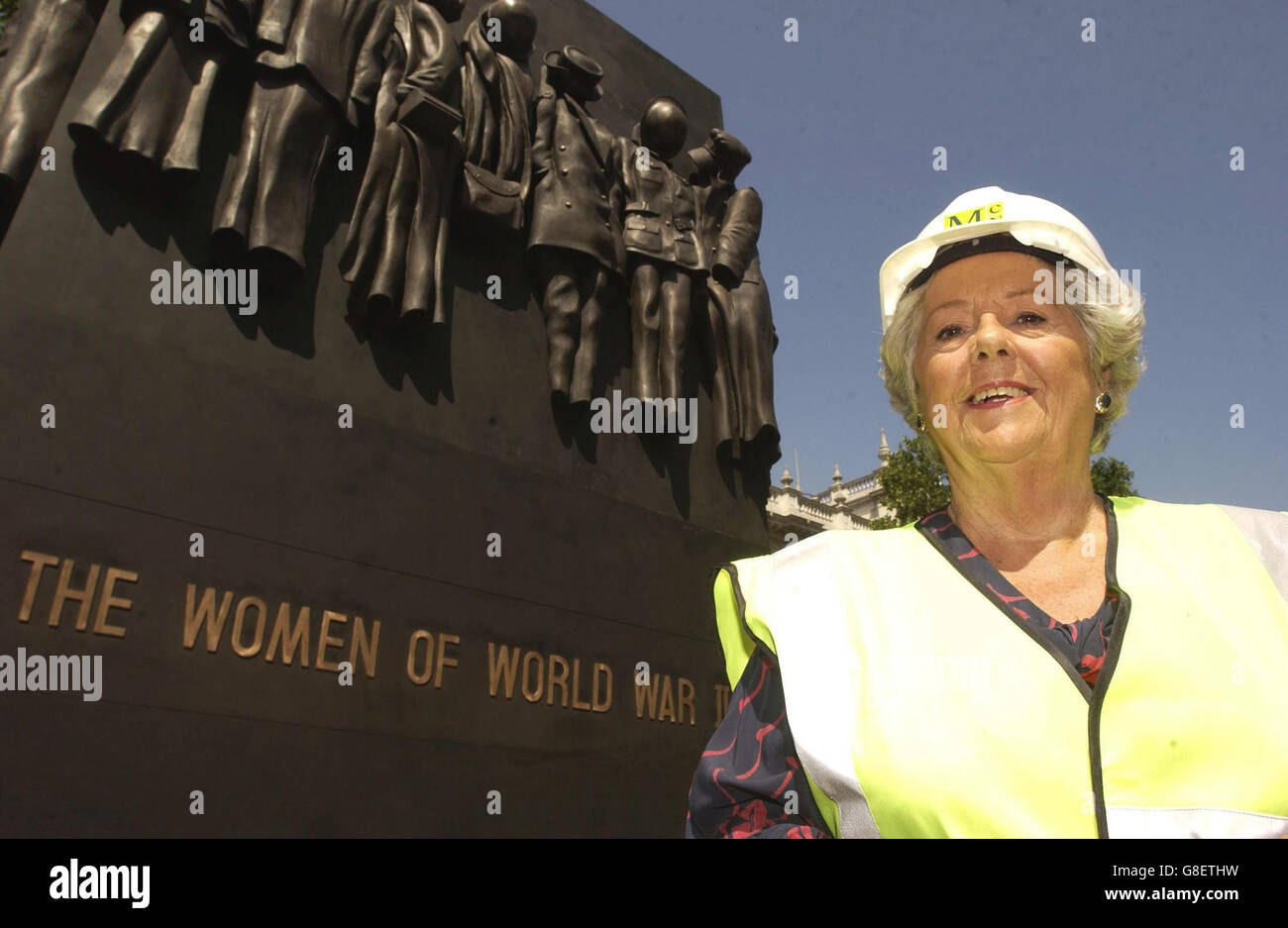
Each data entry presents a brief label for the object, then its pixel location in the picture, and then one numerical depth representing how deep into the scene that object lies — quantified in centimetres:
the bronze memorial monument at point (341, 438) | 474
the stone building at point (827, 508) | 3506
